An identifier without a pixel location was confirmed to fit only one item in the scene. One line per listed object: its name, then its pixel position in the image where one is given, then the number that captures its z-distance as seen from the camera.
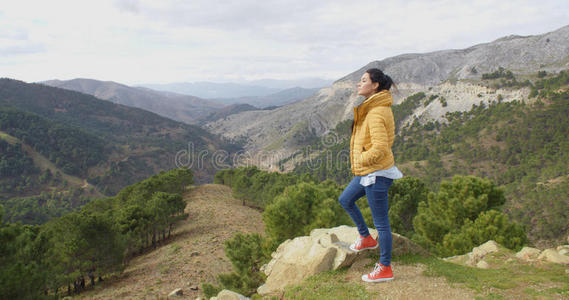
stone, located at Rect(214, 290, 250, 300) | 6.98
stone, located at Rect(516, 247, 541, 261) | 9.62
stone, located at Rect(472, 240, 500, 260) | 10.77
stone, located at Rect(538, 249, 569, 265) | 8.77
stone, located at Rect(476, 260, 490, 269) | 9.62
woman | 4.95
